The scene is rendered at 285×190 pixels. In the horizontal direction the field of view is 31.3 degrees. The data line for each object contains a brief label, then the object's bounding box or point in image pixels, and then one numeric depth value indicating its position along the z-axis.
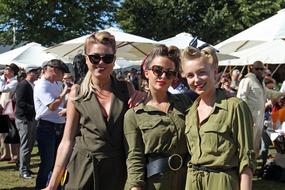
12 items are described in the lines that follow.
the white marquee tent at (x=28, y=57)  16.61
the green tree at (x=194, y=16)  36.38
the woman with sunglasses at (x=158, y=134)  2.92
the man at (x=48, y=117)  7.02
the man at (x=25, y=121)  8.70
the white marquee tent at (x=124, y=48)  11.70
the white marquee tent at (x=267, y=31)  7.24
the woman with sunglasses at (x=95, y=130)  3.27
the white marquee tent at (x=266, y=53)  14.60
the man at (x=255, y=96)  8.38
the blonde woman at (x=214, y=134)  2.72
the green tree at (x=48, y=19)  30.33
